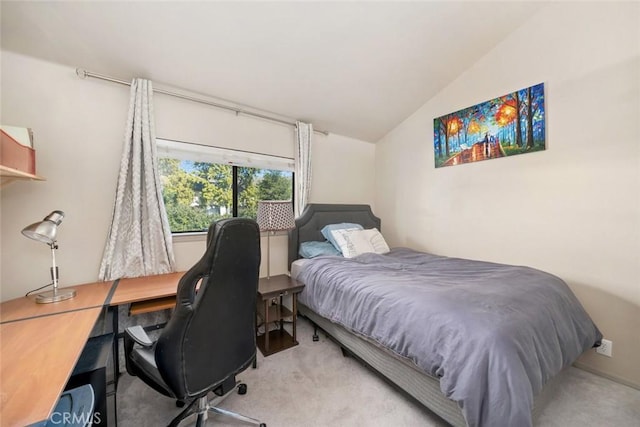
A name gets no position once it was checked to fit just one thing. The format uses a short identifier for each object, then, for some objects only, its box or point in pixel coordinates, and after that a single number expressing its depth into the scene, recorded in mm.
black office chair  1110
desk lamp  1416
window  2432
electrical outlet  1958
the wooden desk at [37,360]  678
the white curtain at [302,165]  3115
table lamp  2406
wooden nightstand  2162
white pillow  2764
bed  1131
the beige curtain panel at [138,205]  2008
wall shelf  1290
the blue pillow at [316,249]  2793
